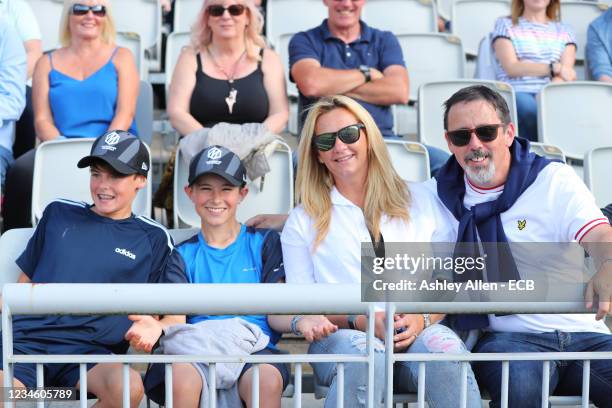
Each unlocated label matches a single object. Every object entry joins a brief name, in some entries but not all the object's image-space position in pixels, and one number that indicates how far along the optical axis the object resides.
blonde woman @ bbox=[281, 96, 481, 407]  7.20
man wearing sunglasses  7.28
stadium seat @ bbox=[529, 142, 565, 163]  10.38
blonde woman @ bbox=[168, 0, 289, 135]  10.75
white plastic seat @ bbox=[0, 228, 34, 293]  8.16
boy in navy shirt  7.62
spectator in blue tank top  10.76
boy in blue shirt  7.91
